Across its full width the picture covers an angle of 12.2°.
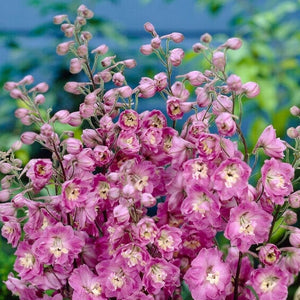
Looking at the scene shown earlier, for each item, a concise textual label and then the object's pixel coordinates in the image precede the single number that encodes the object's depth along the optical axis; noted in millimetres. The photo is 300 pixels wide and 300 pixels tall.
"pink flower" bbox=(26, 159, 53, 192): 1551
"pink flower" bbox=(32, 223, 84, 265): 1572
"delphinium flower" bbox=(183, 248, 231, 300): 1569
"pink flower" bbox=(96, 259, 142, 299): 1564
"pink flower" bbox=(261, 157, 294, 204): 1541
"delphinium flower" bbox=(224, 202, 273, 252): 1533
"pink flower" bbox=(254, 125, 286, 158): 1558
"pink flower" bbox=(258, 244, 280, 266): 1550
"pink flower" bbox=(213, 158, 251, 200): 1517
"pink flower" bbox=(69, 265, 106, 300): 1582
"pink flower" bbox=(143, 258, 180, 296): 1545
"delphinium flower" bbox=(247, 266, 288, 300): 1568
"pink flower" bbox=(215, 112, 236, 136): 1494
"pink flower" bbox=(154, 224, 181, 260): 1550
